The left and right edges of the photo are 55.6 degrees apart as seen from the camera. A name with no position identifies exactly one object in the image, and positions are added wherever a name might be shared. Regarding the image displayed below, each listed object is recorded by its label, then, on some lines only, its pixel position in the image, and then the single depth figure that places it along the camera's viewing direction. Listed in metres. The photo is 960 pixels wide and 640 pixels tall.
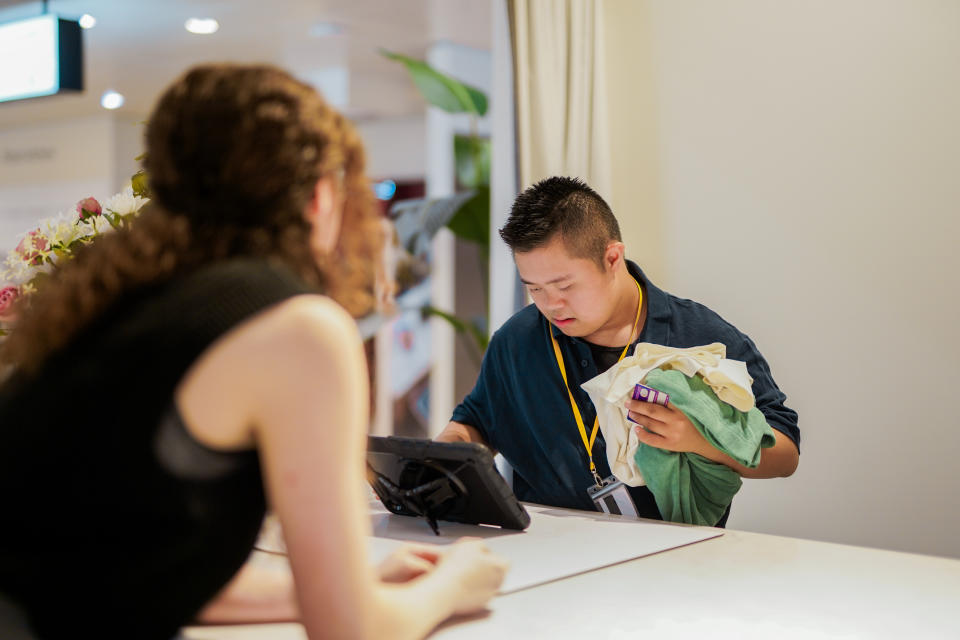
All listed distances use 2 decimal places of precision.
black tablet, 1.62
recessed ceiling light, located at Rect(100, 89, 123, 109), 7.38
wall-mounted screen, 3.68
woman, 0.85
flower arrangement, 1.73
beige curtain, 3.14
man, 2.29
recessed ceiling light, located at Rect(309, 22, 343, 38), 5.54
